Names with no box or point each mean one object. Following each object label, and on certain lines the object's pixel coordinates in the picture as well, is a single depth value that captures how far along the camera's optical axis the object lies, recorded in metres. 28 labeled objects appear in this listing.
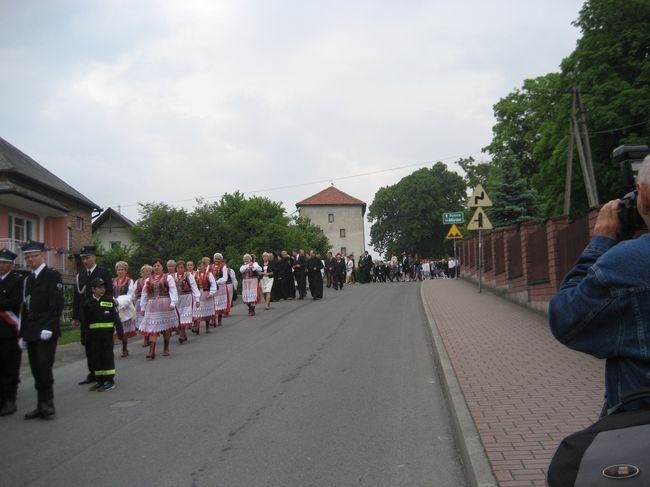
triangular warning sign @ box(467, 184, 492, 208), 20.69
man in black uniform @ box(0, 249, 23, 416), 8.13
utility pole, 27.56
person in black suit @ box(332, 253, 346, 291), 33.97
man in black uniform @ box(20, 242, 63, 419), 7.73
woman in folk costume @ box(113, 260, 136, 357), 12.43
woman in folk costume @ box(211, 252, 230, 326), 17.95
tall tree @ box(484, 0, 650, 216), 29.92
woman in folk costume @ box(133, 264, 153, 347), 12.77
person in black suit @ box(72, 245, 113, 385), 9.88
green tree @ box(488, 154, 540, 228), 31.16
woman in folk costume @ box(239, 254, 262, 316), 20.45
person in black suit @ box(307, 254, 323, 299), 26.36
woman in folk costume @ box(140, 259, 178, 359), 12.42
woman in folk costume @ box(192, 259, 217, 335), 16.45
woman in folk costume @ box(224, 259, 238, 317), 18.97
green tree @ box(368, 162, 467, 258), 80.00
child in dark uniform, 9.37
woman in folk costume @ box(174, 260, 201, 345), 14.54
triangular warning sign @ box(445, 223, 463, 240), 33.12
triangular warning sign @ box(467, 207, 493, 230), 20.97
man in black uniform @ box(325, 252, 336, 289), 34.51
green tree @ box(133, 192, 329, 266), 39.59
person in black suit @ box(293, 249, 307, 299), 27.42
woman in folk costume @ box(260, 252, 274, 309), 21.91
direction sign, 30.33
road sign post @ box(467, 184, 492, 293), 20.67
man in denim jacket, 2.21
